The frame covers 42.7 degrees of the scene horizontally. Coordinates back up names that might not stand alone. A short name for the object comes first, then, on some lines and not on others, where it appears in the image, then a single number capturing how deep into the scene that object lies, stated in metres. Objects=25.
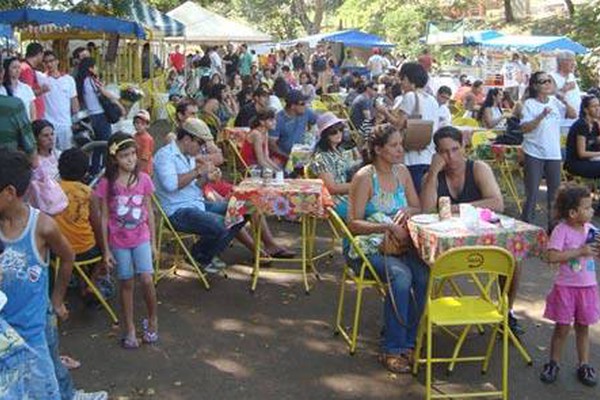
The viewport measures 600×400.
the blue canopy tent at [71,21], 12.45
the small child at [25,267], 2.83
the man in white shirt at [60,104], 8.73
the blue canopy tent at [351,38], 25.59
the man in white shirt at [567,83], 9.68
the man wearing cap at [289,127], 8.48
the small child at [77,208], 5.11
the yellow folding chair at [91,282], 5.22
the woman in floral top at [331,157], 6.58
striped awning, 15.20
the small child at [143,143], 7.18
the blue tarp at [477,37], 23.14
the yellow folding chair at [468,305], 4.05
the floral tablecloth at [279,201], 5.79
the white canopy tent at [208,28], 22.23
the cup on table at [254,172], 6.60
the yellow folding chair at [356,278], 4.75
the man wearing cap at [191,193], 6.04
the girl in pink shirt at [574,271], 4.27
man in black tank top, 5.07
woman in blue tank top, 4.64
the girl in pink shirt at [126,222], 4.81
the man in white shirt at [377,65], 24.39
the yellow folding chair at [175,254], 5.97
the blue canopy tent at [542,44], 21.22
